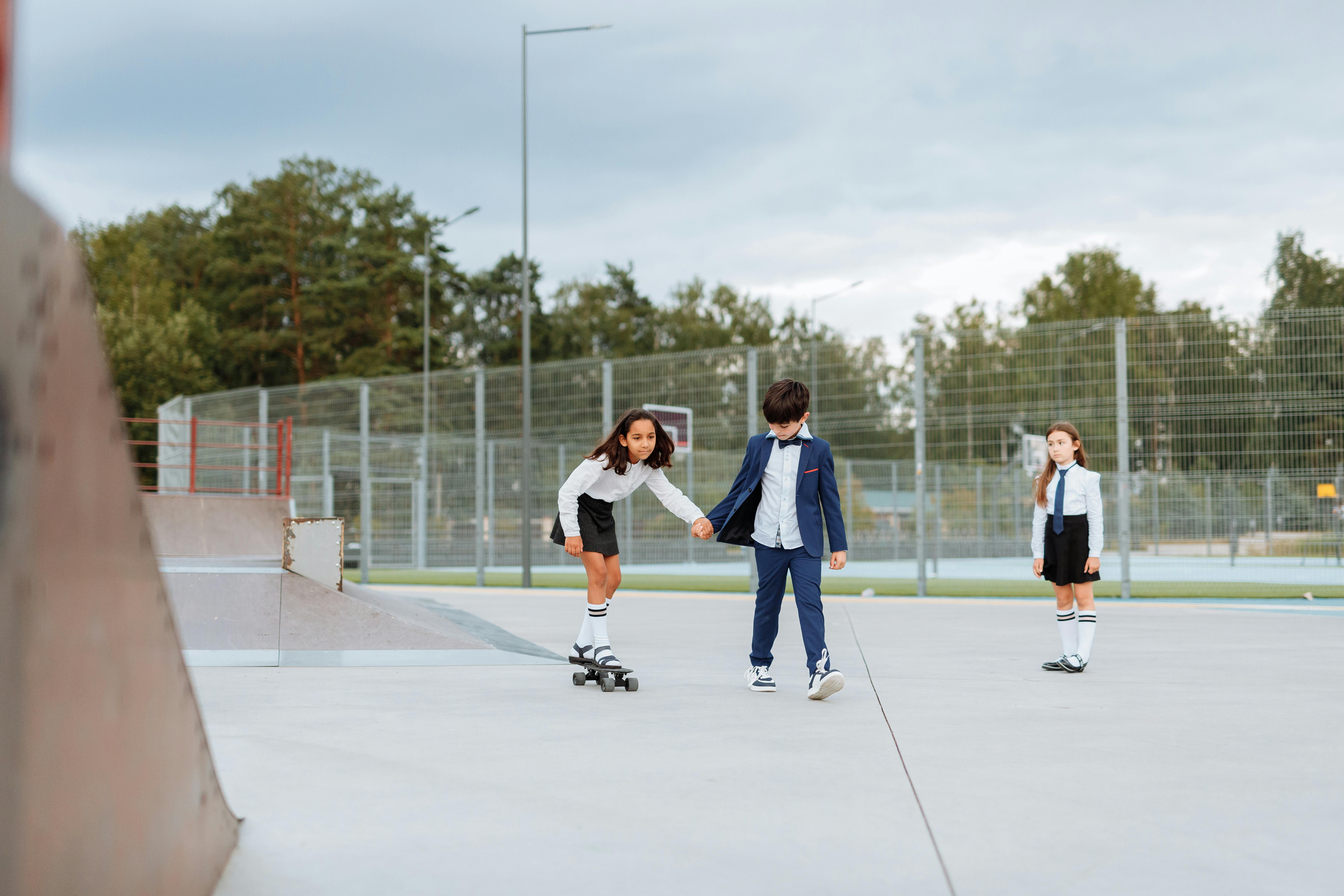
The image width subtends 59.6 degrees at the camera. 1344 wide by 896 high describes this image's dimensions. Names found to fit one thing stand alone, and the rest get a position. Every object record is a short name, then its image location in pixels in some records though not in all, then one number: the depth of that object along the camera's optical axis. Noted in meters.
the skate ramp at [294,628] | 7.53
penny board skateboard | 6.33
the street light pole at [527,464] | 17.03
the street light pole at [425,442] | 20.14
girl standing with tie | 7.41
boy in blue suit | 6.41
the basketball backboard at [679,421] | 17.39
